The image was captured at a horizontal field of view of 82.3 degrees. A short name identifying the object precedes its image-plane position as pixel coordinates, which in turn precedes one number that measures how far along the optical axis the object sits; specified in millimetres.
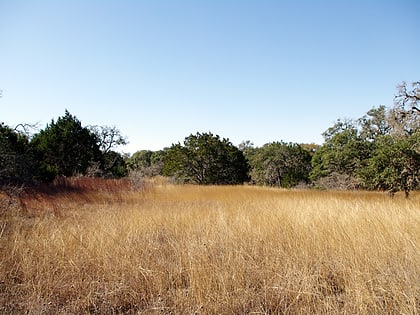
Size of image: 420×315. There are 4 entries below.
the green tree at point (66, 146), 19484
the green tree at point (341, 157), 18547
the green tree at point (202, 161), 22000
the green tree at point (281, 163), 26828
